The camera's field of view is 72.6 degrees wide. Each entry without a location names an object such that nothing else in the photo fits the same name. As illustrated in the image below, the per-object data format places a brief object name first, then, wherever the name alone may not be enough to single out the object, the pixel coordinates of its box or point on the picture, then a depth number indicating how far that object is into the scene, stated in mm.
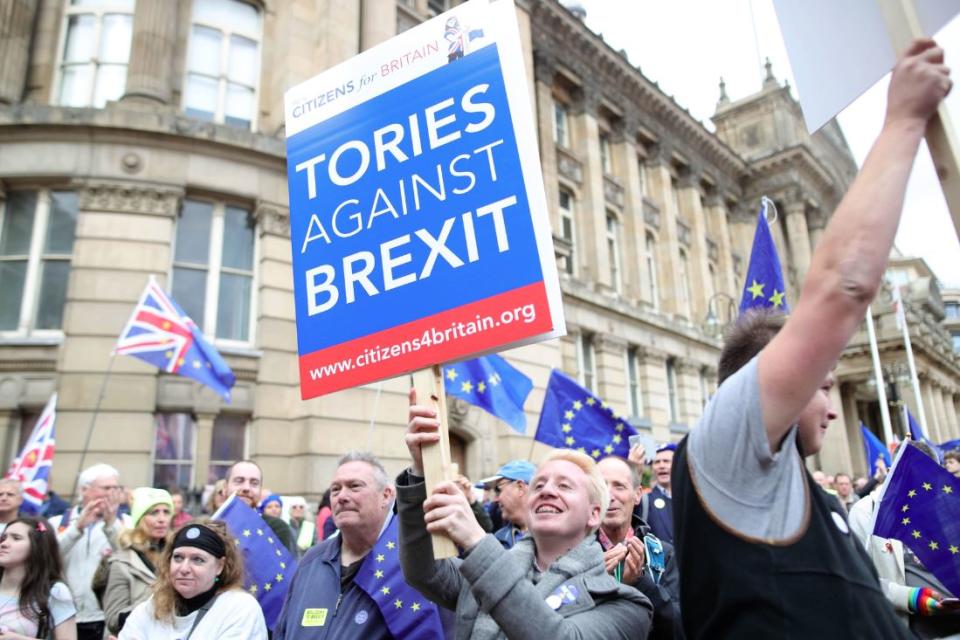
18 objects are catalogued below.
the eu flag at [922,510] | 3621
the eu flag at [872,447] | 10844
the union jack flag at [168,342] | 9352
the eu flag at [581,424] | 7938
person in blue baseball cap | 5453
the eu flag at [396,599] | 3105
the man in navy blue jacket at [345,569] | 3131
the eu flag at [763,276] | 5797
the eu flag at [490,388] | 9055
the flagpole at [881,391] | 11839
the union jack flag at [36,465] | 8195
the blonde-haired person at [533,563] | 2010
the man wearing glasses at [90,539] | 4992
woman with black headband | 3443
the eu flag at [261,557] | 4457
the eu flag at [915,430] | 7907
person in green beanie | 4430
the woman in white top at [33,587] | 4102
